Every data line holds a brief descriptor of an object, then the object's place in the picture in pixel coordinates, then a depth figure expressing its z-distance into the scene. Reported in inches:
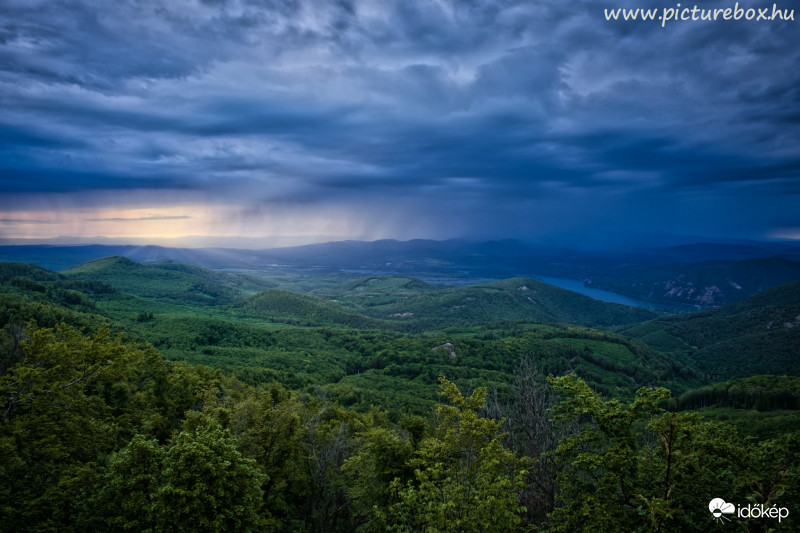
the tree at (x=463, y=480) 620.4
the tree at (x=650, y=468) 549.3
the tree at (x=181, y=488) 617.9
